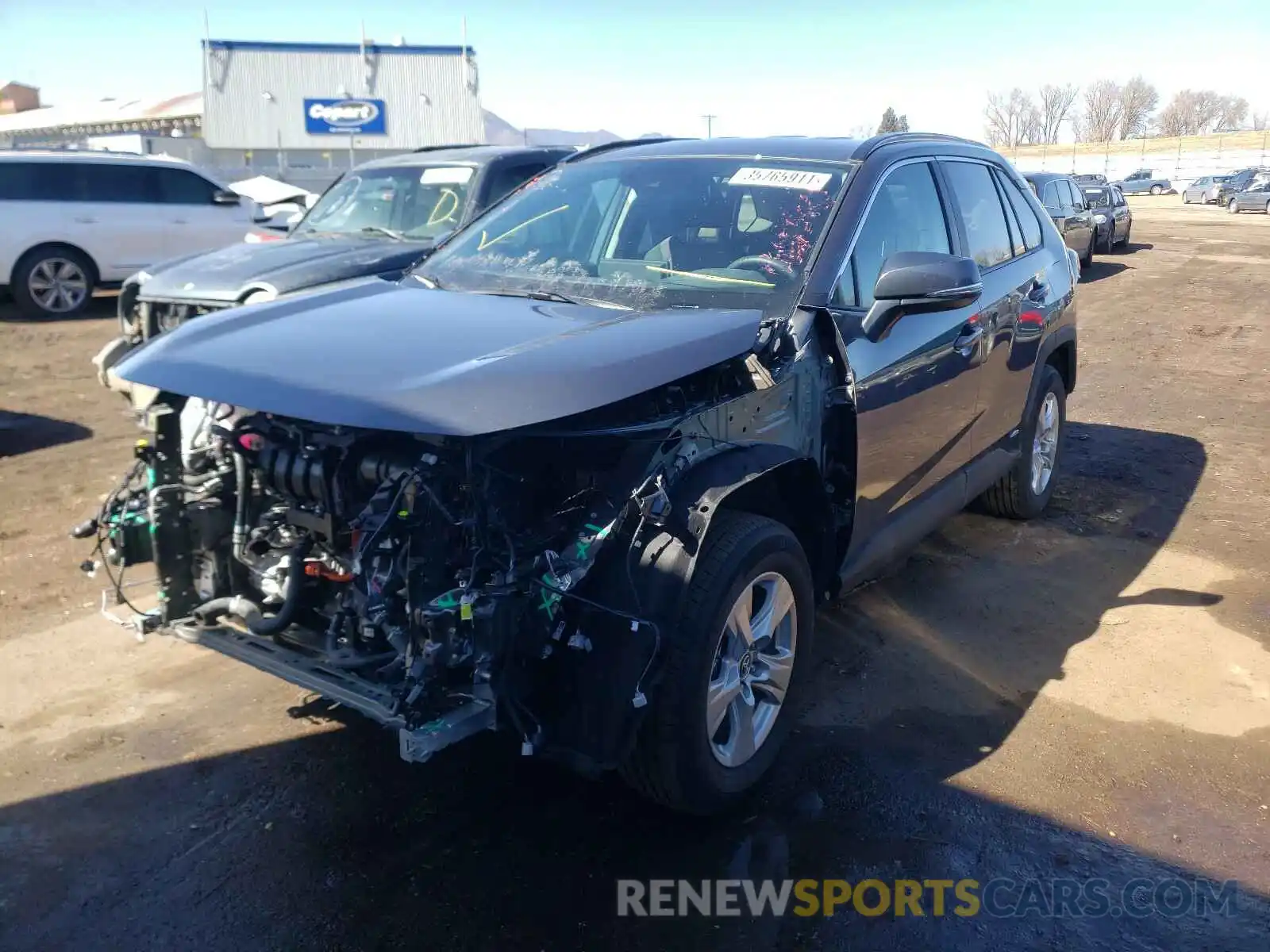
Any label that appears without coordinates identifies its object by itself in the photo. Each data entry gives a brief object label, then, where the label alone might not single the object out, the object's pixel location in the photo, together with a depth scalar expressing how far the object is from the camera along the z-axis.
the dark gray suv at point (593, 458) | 2.73
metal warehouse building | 37.38
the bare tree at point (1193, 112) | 106.12
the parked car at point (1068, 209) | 18.36
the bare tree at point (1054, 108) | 104.88
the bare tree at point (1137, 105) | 101.62
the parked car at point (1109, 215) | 22.61
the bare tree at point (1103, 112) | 103.25
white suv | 12.41
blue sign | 38.00
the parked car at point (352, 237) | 7.20
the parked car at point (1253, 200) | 41.50
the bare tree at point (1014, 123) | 103.56
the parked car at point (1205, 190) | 48.53
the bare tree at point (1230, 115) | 107.75
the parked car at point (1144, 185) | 58.66
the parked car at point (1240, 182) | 44.62
